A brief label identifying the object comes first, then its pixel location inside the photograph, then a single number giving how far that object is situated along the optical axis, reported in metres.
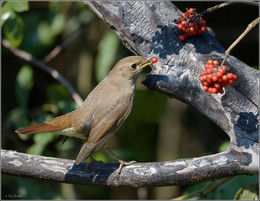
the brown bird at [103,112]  6.94
